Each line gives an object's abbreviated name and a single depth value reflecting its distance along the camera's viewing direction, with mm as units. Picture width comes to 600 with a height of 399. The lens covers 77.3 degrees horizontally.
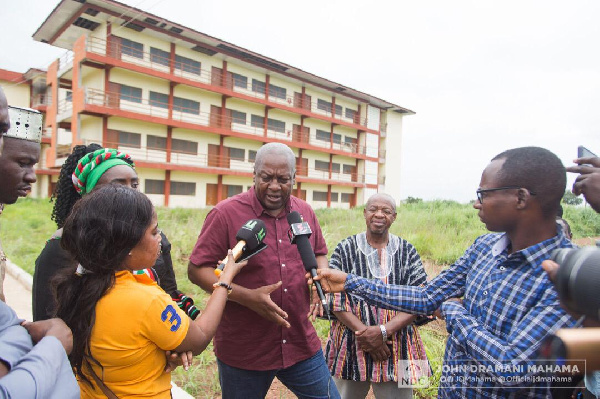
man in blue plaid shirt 1427
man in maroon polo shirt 2176
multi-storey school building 19000
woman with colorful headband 1861
